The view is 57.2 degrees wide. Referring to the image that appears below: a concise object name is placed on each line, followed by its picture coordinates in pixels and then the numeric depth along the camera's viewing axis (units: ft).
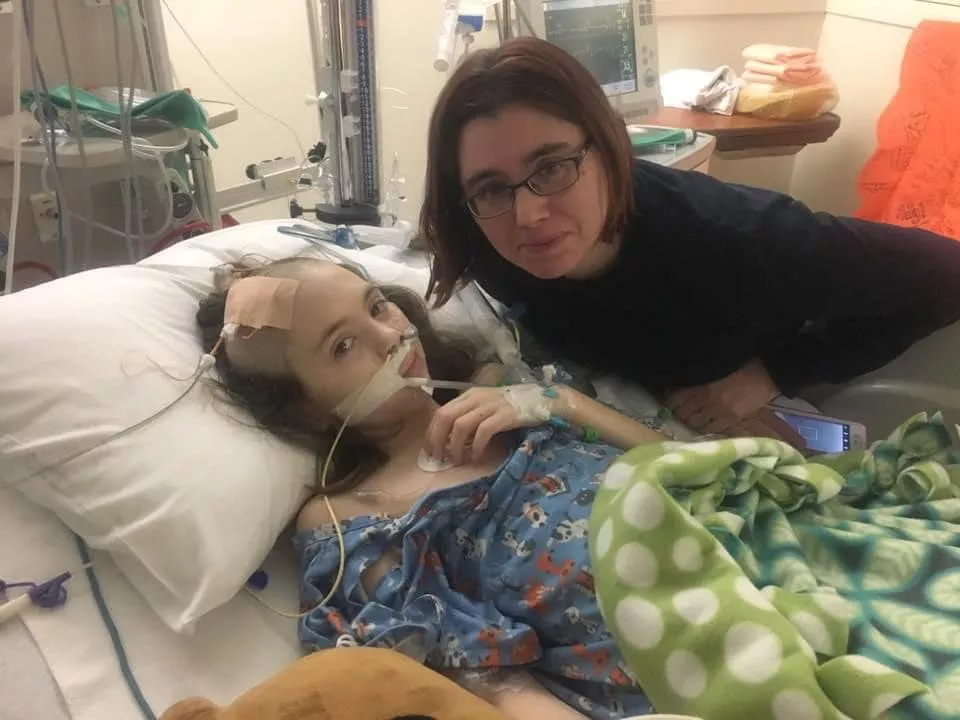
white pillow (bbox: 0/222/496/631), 3.19
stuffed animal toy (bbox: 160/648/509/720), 2.45
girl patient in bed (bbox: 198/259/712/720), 3.22
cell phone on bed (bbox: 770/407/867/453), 4.61
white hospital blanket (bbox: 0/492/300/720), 2.96
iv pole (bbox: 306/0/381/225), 5.49
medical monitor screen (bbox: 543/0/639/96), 6.60
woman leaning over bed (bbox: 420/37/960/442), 3.84
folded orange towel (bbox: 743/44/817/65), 8.59
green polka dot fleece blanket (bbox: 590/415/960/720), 2.50
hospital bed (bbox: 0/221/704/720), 2.97
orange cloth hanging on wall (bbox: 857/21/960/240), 7.87
